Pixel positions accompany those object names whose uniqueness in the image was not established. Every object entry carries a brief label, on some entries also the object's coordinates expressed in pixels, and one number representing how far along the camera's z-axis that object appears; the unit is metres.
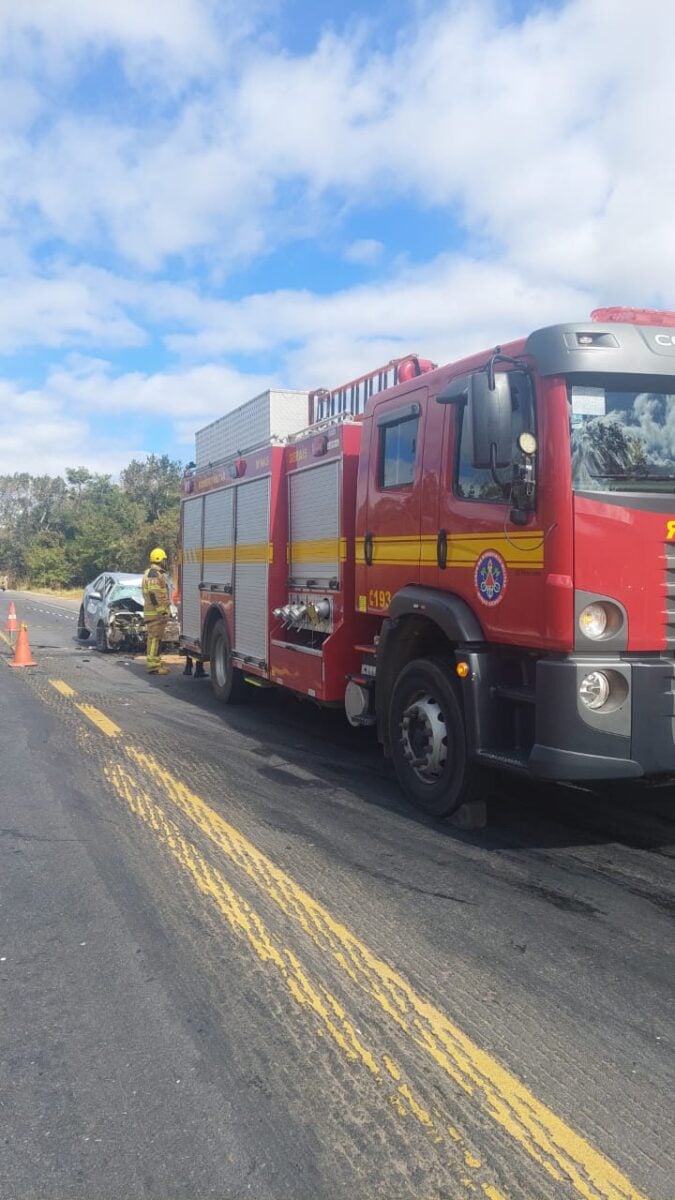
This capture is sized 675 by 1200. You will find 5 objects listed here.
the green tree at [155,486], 57.38
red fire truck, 4.70
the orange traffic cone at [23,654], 14.20
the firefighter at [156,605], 13.48
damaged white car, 16.33
